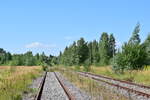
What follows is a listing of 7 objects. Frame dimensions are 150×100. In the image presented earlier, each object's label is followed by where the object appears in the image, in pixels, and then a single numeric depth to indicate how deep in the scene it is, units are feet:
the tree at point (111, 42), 417.04
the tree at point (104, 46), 399.46
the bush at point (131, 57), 125.39
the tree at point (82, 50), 408.01
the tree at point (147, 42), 267.80
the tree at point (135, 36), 298.80
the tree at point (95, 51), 447.42
